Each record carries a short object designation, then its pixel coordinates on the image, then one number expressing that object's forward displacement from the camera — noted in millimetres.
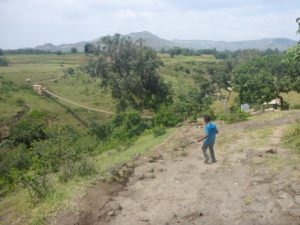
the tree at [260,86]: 19565
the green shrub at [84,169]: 7732
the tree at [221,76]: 35905
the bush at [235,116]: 12280
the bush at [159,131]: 12106
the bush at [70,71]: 46960
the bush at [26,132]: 22504
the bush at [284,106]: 20917
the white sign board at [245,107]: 15724
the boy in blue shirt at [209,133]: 7645
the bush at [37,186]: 6814
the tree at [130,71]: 20936
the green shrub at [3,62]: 61158
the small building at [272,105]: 20678
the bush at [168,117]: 13814
